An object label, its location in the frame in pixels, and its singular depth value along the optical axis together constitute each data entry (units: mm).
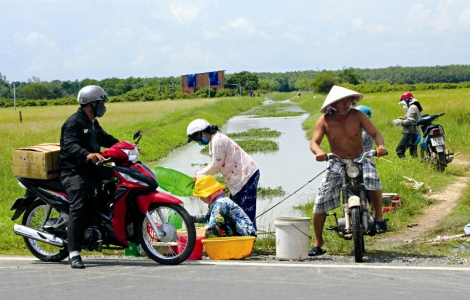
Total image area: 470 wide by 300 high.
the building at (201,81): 97250
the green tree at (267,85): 149875
